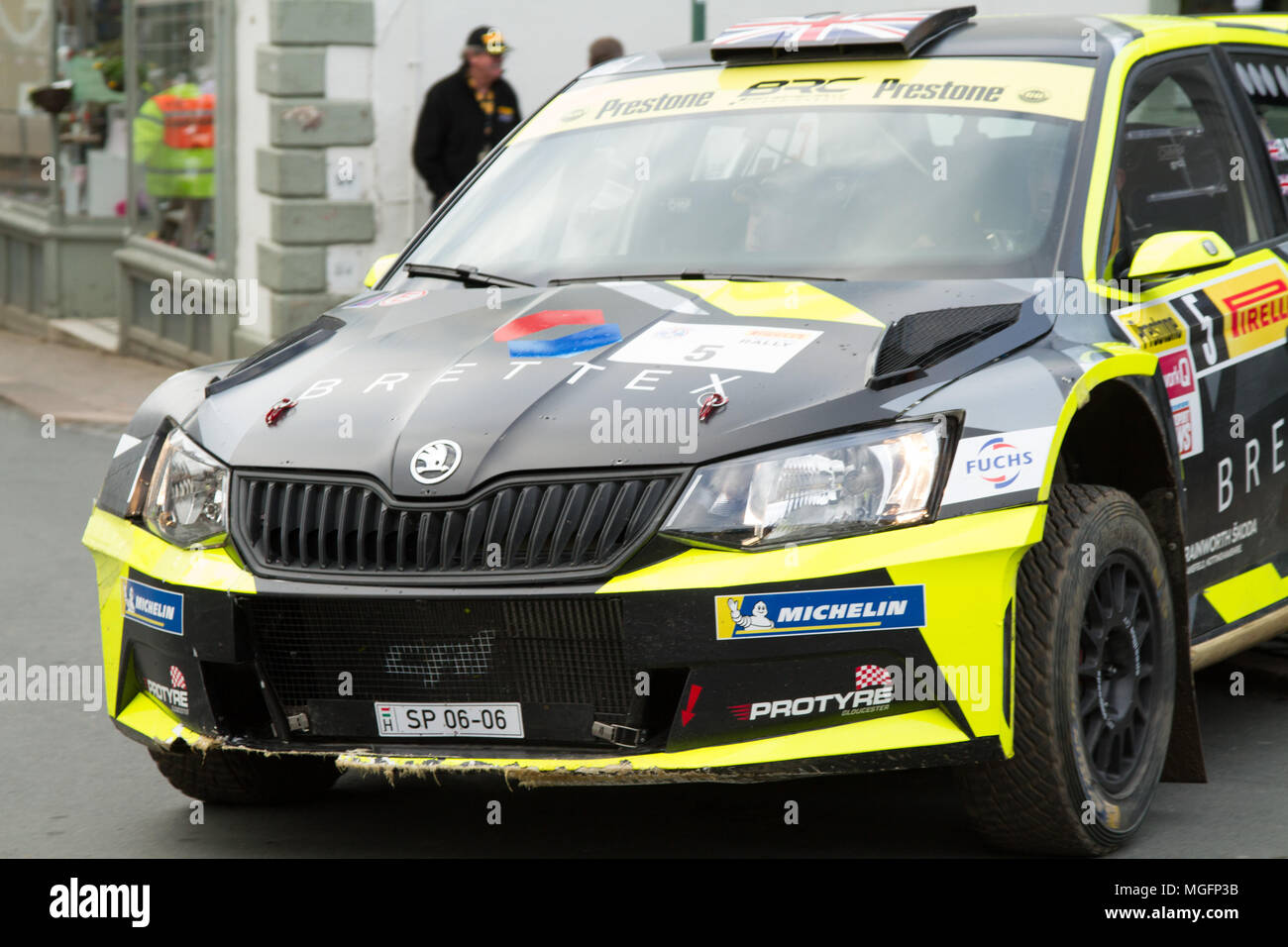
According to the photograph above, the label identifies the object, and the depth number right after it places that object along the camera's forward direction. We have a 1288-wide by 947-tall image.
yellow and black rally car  7.93
